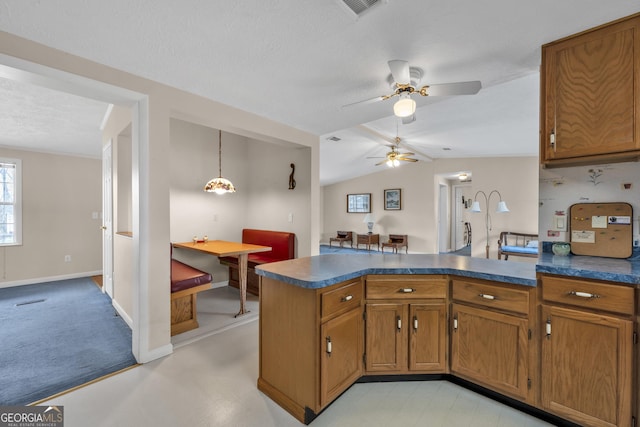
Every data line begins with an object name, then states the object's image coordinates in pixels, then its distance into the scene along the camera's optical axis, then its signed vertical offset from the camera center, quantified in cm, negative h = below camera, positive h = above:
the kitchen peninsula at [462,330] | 147 -72
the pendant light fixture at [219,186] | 388 +37
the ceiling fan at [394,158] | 536 +107
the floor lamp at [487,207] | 620 +15
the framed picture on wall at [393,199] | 855 +44
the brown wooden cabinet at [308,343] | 164 -83
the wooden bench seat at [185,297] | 284 -90
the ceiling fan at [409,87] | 199 +101
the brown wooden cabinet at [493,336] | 168 -79
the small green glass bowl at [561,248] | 196 -25
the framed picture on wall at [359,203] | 926 +35
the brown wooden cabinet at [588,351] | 142 -74
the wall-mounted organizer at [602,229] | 182 -10
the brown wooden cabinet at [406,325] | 194 -78
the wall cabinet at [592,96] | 160 +73
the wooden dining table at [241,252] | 328 -47
